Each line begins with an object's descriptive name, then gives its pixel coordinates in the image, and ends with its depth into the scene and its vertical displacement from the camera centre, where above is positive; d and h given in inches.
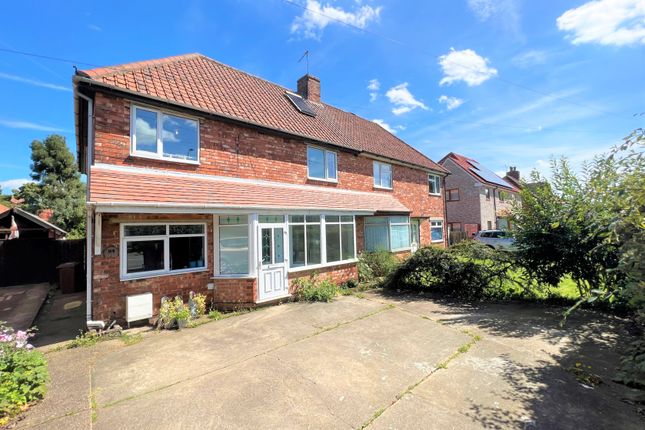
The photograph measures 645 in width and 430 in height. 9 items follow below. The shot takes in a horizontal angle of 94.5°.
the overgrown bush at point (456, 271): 351.9 -56.9
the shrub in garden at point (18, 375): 147.1 -75.3
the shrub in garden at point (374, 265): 461.4 -60.2
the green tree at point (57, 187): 983.6 +169.6
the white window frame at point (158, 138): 303.9 +100.9
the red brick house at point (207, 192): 277.3 +44.0
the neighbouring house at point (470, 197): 1040.8 +98.9
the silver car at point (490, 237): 790.4 -36.1
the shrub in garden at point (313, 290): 354.6 -75.6
